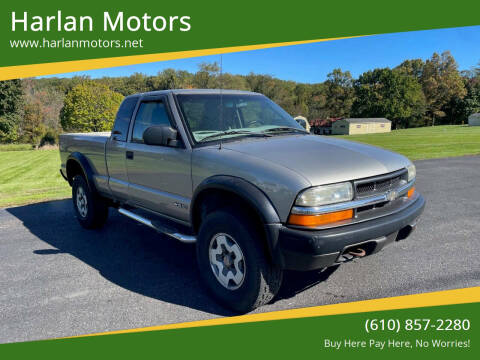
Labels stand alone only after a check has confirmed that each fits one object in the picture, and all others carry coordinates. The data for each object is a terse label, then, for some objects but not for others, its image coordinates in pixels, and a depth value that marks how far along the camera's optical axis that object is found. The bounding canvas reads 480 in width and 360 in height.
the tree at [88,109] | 60.25
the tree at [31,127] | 55.41
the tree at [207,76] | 59.97
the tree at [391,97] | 84.88
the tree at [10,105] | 45.41
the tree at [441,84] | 85.50
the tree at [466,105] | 83.19
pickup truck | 3.20
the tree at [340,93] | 96.94
